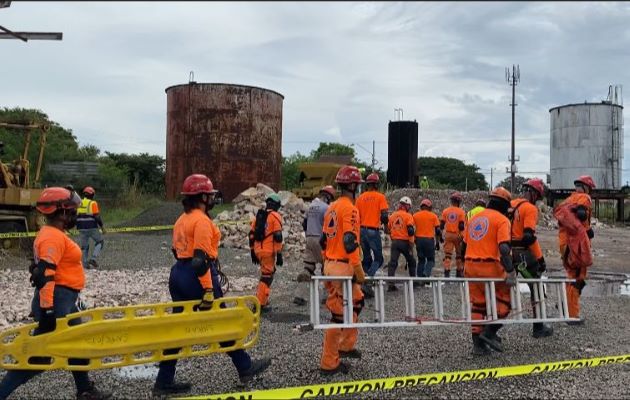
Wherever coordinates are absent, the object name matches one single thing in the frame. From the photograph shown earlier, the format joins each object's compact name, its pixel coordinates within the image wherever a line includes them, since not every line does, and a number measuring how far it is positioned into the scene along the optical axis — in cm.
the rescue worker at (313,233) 957
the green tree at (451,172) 6344
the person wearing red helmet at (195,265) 509
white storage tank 3741
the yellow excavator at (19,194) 1484
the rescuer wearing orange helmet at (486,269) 643
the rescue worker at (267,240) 882
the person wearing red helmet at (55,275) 459
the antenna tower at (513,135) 3953
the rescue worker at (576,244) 790
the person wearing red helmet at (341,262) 566
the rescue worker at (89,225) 1277
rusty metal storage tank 3017
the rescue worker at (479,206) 1043
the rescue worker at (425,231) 1121
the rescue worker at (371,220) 1010
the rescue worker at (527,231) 746
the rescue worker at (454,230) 1162
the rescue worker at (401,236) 1052
